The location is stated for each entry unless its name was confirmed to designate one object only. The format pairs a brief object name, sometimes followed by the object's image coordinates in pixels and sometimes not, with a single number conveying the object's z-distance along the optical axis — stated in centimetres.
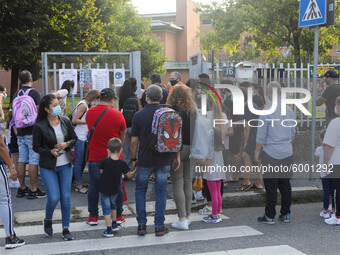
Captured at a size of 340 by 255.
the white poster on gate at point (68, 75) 807
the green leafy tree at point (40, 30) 2017
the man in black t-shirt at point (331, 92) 707
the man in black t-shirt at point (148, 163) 514
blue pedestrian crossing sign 715
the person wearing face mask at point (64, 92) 689
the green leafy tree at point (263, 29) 2302
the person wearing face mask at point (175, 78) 773
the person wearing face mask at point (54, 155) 498
